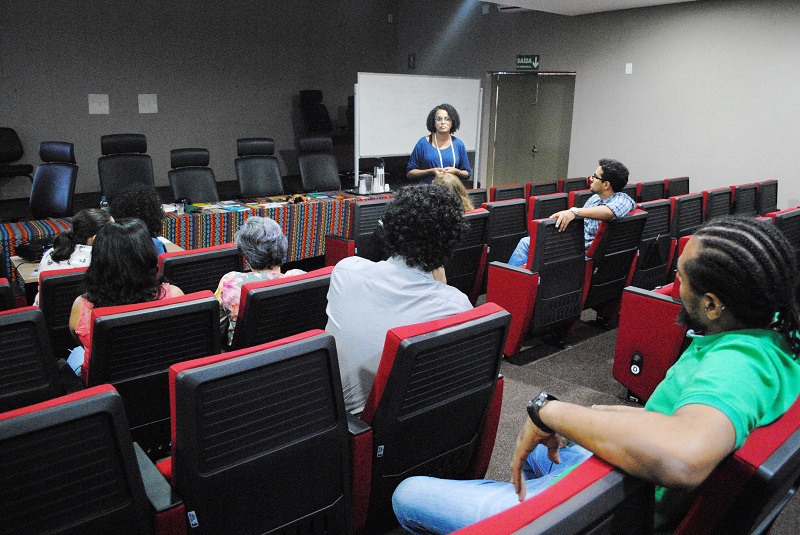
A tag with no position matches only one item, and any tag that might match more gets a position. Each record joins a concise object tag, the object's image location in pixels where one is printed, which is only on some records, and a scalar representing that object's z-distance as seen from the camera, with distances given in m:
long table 4.02
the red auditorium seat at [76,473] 1.00
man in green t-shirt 0.82
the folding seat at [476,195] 5.12
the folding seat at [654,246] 3.82
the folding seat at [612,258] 3.42
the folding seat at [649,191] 5.84
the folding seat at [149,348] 1.62
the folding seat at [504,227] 3.87
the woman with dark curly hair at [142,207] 3.30
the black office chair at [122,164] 5.25
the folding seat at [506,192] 5.23
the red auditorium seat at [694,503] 0.72
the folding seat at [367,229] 3.73
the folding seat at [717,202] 4.81
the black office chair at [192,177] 5.40
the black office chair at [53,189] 4.92
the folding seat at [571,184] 6.20
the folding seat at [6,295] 2.06
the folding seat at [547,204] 3.99
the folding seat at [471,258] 3.50
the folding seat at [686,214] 4.13
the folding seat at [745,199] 5.30
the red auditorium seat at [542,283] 3.10
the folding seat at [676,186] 6.24
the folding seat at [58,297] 2.35
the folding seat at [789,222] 3.45
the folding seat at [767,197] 5.79
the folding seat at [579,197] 4.68
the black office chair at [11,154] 7.18
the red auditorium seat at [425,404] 1.45
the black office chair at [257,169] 5.88
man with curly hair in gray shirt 1.69
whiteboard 7.28
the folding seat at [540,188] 5.95
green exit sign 8.59
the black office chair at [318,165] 6.32
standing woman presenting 4.75
